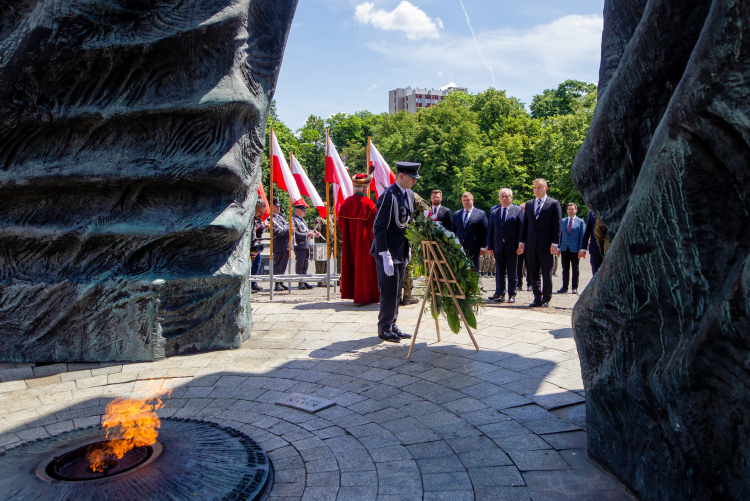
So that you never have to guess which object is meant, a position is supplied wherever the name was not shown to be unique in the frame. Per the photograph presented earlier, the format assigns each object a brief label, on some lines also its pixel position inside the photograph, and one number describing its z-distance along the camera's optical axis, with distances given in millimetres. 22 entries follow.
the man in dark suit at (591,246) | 10135
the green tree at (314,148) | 53406
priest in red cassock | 8969
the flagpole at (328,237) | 10008
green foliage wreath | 5516
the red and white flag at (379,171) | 12023
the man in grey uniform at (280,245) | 13750
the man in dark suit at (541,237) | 9367
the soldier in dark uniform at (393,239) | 6215
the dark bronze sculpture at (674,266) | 2148
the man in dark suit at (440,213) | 10320
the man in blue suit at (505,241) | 10188
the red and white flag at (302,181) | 12336
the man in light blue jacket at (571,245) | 11953
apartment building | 116438
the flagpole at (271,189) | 10439
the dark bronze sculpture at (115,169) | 5270
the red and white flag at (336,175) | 11039
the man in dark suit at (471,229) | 11266
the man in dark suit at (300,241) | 14391
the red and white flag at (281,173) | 11245
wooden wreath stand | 5484
